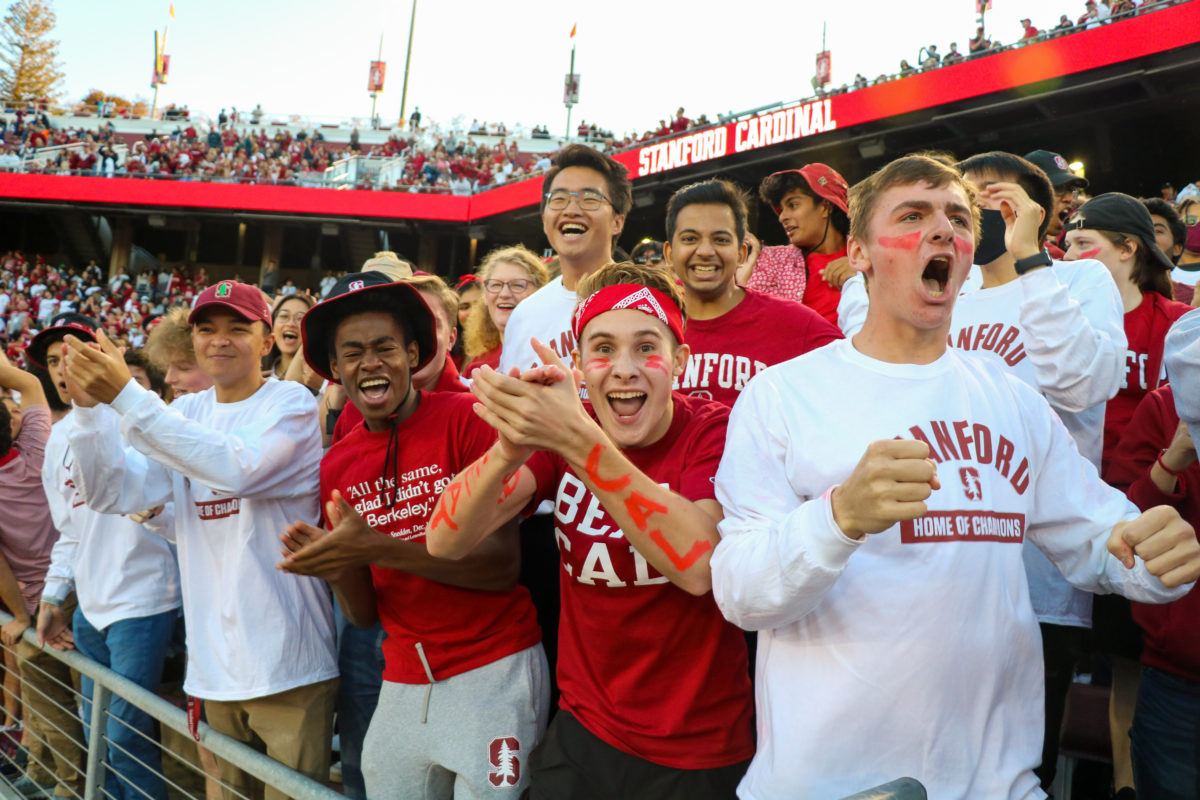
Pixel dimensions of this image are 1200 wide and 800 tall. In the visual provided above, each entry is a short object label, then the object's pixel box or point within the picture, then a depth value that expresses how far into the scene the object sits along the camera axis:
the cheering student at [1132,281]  3.15
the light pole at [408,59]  43.62
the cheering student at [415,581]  2.28
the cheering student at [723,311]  2.68
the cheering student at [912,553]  1.54
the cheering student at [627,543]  1.71
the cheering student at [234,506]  2.62
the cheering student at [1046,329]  2.24
